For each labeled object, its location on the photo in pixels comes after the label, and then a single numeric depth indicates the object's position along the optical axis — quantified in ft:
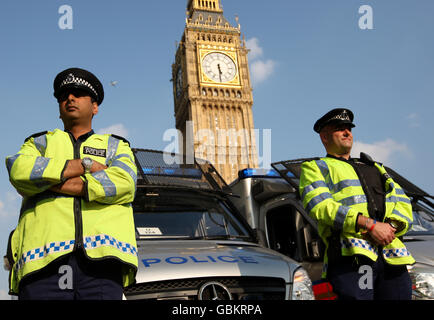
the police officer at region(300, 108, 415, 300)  7.17
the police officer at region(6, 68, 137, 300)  5.47
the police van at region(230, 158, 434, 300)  13.78
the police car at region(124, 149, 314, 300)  7.62
